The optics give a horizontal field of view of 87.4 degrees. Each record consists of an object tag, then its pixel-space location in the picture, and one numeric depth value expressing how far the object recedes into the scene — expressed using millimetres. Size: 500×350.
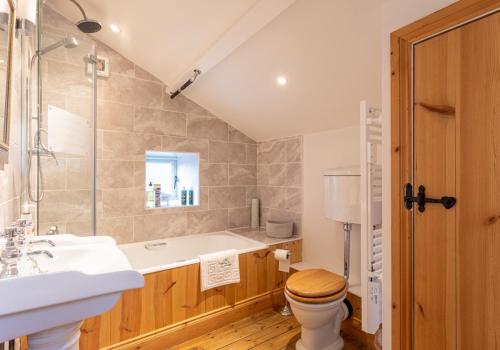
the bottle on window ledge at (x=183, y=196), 3049
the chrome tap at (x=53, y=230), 1749
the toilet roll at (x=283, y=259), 2408
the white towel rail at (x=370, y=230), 1513
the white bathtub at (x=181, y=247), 2561
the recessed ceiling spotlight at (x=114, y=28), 2262
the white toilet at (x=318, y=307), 1727
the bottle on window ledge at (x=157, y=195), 2844
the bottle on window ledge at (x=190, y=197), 3069
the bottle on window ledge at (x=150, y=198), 2809
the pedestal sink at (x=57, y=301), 636
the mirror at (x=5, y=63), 1069
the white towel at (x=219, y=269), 2148
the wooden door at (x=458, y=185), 946
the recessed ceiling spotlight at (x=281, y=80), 2204
